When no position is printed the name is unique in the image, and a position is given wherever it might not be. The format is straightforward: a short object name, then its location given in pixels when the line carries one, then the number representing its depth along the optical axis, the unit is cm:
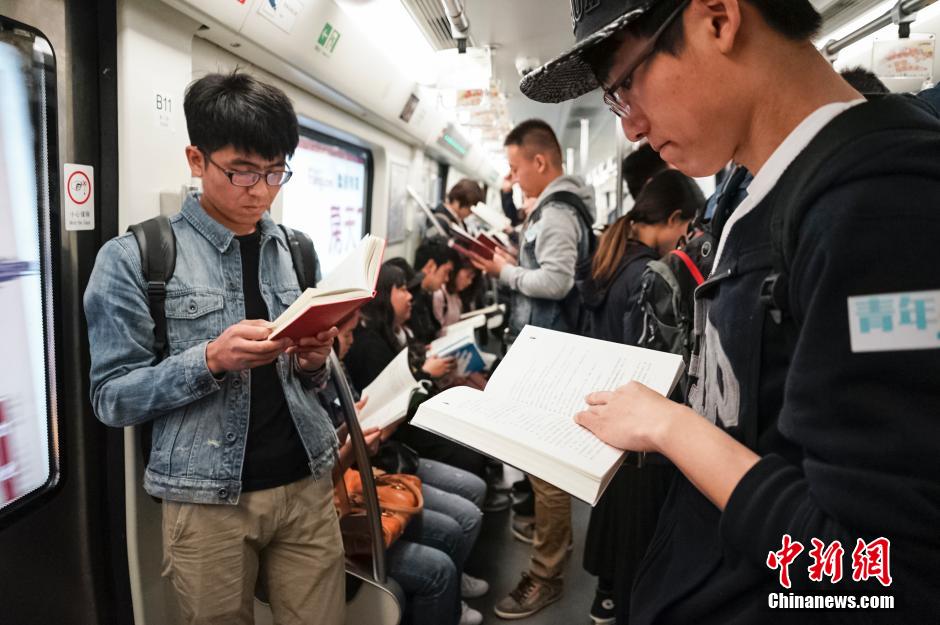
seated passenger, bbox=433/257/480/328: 457
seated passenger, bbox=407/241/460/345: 392
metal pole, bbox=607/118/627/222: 402
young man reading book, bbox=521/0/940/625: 53
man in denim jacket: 127
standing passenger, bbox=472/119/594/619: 269
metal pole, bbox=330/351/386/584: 169
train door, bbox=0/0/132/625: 132
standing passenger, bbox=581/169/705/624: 211
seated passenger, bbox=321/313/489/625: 209
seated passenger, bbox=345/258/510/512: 289
